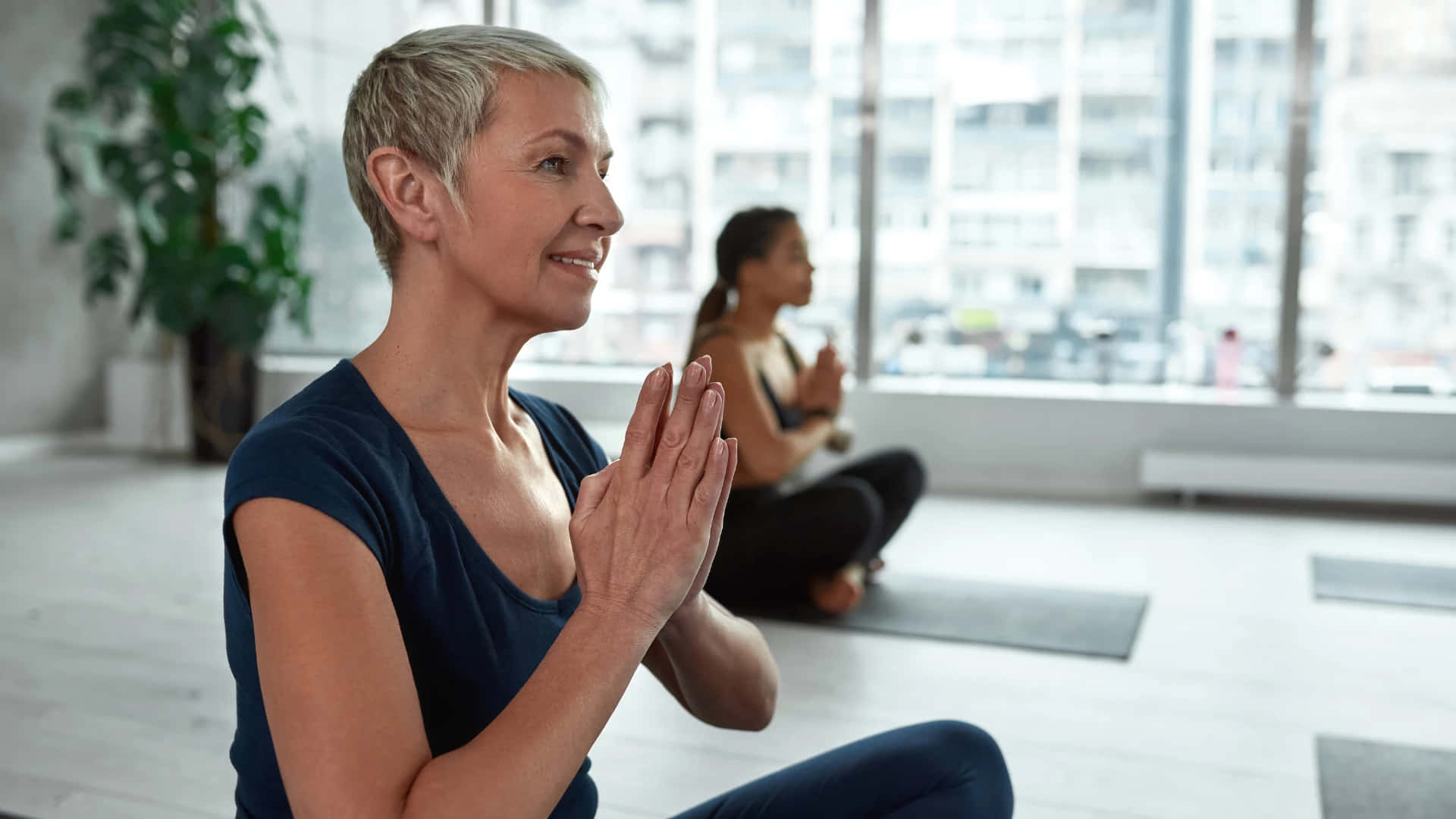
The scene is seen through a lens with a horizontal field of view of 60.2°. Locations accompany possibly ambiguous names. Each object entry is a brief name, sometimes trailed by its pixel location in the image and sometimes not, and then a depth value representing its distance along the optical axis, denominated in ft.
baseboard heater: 14.26
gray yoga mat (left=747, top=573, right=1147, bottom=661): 9.43
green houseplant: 16.47
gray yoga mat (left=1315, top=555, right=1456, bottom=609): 10.73
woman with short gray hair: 2.63
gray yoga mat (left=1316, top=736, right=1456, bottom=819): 6.37
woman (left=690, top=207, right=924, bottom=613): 9.86
